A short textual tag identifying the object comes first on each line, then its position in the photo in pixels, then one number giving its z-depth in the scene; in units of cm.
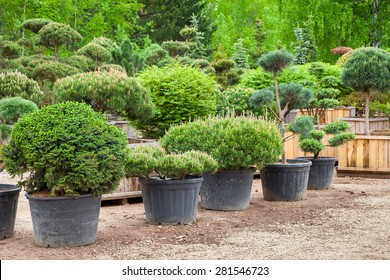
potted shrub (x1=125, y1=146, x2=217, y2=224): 725
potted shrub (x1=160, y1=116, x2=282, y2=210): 826
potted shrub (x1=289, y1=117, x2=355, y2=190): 1052
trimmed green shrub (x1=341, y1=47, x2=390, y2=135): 1248
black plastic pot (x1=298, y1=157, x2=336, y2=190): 1062
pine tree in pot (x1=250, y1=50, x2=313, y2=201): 930
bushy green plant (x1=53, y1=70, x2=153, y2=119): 963
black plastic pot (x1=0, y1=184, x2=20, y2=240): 661
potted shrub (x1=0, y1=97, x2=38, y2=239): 664
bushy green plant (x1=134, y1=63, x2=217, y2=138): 1227
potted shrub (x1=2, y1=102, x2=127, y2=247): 620
